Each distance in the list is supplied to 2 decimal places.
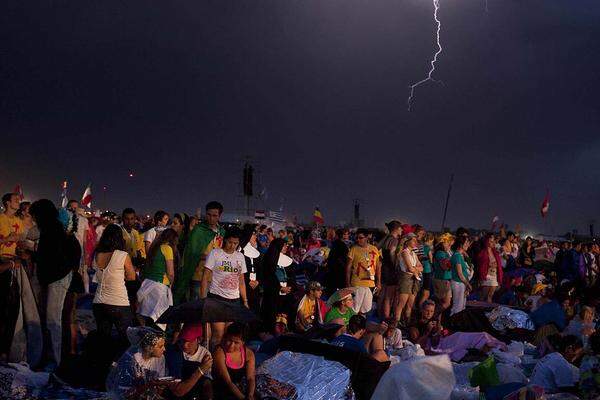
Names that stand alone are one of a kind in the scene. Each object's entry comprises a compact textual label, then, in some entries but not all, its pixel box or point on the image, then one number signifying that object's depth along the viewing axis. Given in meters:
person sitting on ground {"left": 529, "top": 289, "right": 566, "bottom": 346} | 9.96
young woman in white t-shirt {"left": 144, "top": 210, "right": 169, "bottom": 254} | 10.50
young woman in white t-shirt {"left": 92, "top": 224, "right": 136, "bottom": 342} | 7.11
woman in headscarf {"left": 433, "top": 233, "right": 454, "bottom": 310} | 11.38
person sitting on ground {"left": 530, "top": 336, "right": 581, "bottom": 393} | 6.29
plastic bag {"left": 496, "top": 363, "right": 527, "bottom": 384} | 6.43
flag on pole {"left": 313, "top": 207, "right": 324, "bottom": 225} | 36.74
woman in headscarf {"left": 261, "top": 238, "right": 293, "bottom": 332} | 10.00
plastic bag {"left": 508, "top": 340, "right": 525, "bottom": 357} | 9.24
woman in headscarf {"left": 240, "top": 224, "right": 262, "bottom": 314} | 10.20
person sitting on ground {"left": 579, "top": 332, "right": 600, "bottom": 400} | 5.39
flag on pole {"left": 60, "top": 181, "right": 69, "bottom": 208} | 27.29
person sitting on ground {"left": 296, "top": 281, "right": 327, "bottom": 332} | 9.72
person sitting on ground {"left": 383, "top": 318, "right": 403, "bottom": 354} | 9.05
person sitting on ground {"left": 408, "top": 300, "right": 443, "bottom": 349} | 9.31
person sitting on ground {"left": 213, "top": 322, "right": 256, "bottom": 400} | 5.81
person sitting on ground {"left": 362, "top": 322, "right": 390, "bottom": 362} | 7.07
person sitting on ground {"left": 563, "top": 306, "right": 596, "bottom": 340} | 8.91
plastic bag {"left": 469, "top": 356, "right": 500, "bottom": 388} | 6.06
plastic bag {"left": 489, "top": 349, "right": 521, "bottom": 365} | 8.20
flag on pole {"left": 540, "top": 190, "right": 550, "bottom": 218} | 29.83
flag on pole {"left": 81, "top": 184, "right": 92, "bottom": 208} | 20.83
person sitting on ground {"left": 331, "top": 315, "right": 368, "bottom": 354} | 6.75
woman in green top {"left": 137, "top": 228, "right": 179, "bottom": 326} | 7.91
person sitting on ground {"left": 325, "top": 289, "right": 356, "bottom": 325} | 8.88
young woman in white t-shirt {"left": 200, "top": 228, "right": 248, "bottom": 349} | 7.64
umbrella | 6.32
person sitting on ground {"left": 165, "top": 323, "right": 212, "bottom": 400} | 5.72
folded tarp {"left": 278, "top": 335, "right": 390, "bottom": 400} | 6.30
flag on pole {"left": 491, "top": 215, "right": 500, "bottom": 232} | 43.88
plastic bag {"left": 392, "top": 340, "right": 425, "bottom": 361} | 8.43
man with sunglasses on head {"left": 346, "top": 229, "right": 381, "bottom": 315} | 10.24
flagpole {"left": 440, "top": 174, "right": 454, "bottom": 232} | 29.78
